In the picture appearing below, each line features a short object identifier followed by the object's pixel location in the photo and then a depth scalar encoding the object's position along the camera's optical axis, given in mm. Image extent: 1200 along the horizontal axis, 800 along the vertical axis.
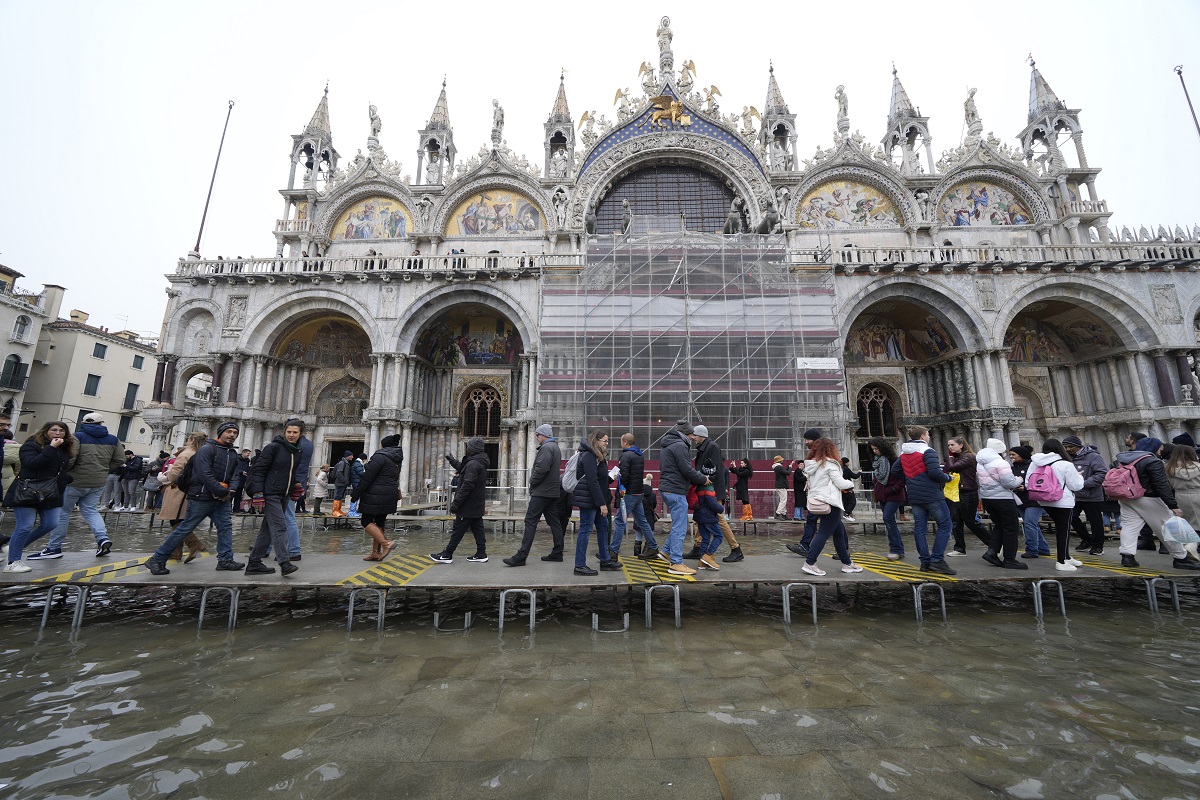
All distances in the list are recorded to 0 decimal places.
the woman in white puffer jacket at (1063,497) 6148
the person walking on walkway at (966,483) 6492
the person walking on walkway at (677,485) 5891
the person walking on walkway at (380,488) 6191
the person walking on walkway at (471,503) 6156
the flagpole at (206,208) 19900
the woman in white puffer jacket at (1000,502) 6059
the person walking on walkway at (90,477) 6234
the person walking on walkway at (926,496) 5840
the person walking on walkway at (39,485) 5676
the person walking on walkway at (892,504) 6740
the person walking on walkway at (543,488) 6070
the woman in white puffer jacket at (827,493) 5711
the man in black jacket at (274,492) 5512
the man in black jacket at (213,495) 5512
